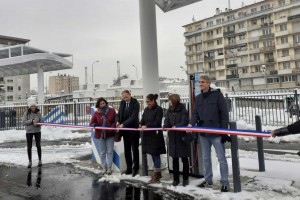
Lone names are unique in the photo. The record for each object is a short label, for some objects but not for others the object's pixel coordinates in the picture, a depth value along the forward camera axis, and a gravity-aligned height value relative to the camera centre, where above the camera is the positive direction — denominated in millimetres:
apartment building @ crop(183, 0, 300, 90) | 58844 +13576
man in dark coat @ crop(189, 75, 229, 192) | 5129 -212
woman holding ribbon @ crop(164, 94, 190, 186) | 5547 -631
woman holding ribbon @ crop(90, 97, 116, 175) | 6730 -508
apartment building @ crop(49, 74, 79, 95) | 145000 +13934
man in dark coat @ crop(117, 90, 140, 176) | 6488 -361
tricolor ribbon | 4464 -437
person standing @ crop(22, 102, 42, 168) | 7961 -367
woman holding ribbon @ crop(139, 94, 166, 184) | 5922 -614
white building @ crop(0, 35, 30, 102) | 90719 +8650
